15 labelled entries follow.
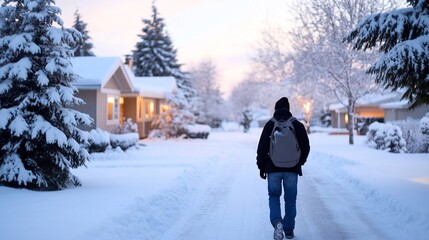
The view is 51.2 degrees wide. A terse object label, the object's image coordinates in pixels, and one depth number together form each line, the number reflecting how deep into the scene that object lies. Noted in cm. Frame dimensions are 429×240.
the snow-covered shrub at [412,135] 2031
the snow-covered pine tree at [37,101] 936
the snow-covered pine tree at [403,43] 866
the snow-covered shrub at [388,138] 2034
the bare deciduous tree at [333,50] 2345
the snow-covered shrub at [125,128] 2360
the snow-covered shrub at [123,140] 2058
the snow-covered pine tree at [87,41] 5493
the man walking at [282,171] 633
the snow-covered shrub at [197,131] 3341
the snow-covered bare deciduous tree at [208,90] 6781
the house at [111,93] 2281
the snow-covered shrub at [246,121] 5650
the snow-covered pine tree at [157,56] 5078
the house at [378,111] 3350
